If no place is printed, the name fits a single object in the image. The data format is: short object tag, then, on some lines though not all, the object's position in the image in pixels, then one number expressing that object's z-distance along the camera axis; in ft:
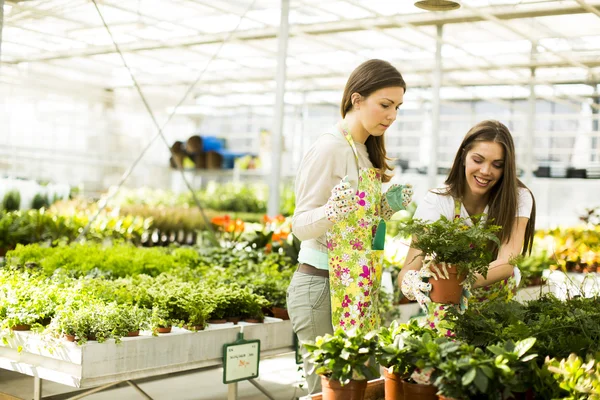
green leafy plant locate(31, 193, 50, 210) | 17.84
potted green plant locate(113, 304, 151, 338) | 9.82
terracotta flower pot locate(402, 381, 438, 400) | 6.00
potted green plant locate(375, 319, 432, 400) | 6.15
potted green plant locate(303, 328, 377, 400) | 6.00
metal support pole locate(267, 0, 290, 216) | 20.34
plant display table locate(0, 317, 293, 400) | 9.39
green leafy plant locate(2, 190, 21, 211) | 16.63
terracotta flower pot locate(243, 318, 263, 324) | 12.02
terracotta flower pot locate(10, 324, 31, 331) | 10.23
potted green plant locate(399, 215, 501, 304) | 6.87
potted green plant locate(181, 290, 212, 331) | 10.77
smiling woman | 8.01
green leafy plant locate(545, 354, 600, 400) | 5.46
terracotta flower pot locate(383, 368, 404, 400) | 6.30
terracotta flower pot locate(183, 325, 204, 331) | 10.66
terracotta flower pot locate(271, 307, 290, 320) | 12.71
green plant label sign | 10.59
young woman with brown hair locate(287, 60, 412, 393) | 7.63
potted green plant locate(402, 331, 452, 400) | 5.79
